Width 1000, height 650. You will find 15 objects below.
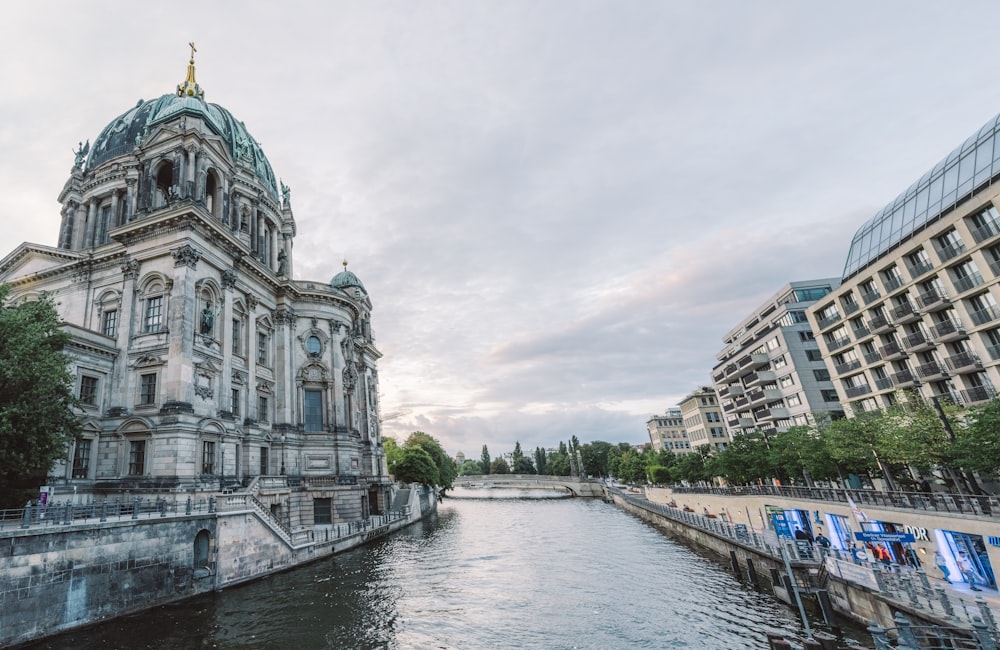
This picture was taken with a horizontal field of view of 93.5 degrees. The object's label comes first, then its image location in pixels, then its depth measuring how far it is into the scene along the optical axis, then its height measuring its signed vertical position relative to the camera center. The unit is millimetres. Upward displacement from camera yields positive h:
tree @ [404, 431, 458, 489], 88188 +6000
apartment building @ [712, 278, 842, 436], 59812 +8215
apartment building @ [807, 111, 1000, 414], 35094 +9242
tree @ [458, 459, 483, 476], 189400 +5247
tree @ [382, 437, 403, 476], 73762 +6268
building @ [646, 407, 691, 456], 125438 +3763
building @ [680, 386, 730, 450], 93938 +4518
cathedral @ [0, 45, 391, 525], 31984 +15979
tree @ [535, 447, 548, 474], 180675 +3892
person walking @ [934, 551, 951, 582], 21884 -7212
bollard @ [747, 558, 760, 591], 25422 -7142
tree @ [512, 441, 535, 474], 173875 +2867
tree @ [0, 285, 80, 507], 20500 +6610
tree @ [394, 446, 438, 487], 70688 +3344
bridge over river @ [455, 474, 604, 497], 109000 -2851
